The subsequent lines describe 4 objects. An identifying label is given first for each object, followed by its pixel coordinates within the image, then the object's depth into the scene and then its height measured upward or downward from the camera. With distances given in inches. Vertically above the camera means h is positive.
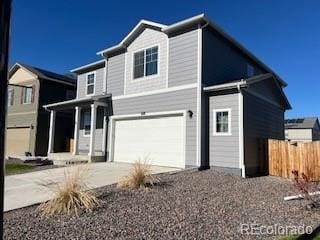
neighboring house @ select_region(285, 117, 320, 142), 1759.4 +112.5
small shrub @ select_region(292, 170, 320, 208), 272.2 -43.1
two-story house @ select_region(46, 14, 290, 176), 478.0 +81.6
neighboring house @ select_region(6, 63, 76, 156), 863.1 +100.0
